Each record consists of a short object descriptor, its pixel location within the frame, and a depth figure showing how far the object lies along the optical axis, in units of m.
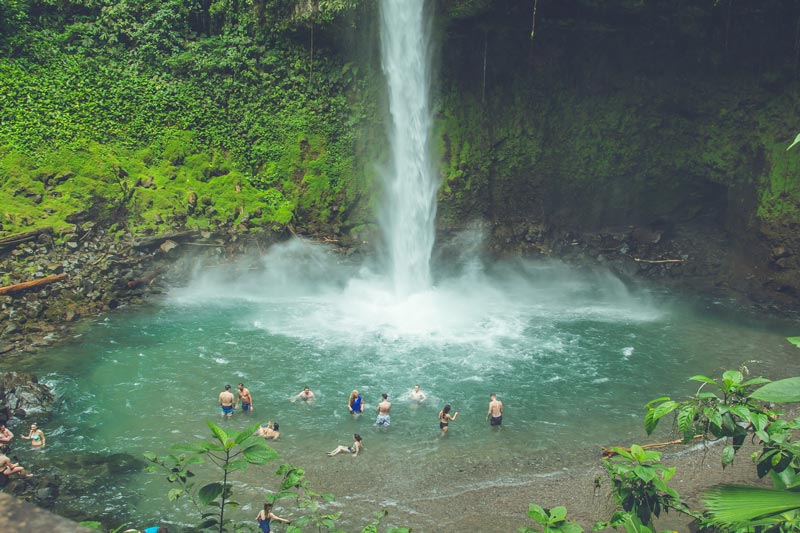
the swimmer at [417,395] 14.47
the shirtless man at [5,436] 11.80
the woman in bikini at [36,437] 11.96
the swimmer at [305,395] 14.48
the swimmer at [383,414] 13.30
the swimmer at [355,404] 13.72
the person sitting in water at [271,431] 12.67
